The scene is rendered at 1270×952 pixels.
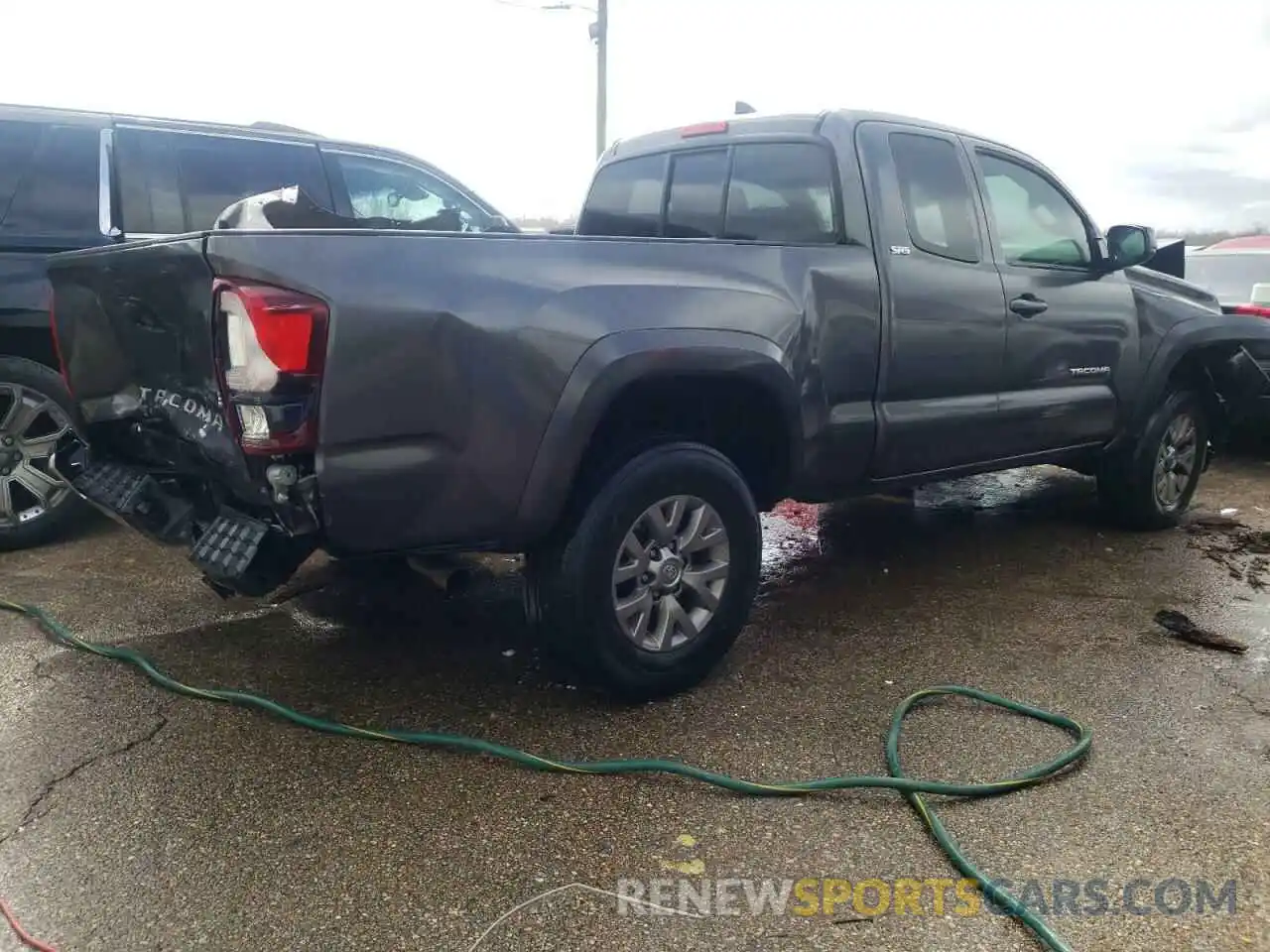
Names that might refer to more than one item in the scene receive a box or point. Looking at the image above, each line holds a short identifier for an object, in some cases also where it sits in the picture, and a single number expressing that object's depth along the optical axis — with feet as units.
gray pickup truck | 8.48
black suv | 15.60
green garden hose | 8.78
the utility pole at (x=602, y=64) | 46.52
